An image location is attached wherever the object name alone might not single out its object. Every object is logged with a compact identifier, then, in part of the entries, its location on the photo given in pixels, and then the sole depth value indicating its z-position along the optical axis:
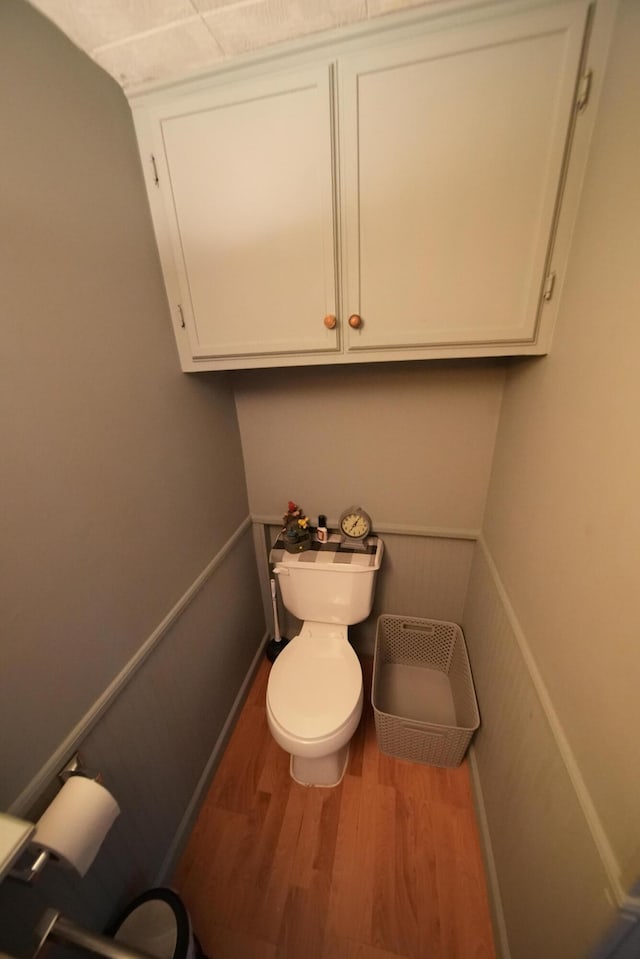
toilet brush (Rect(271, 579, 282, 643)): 1.47
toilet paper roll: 0.63
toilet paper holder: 0.59
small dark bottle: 1.48
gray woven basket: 1.27
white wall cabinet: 0.74
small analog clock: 1.47
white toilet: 1.09
